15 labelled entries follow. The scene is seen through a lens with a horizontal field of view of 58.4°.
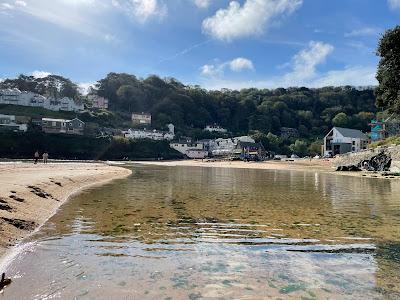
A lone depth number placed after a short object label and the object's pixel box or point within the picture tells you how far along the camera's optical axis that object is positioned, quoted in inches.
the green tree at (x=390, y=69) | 1769.2
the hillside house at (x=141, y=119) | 6352.4
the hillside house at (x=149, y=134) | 5542.3
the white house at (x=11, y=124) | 4476.9
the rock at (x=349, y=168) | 2328.1
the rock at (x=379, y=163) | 2116.3
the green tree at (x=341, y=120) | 6550.2
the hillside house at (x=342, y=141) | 4598.9
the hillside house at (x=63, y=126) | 4852.4
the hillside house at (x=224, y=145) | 5385.8
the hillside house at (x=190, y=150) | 5472.4
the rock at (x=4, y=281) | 270.4
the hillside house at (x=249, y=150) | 5016.0
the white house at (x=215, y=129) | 6808.1
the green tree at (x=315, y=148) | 5378.9
